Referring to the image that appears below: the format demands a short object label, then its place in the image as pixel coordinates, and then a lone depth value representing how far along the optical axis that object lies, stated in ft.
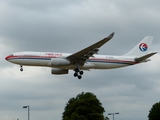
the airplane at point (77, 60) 256.52
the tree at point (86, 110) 404.36
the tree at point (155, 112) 469.57
